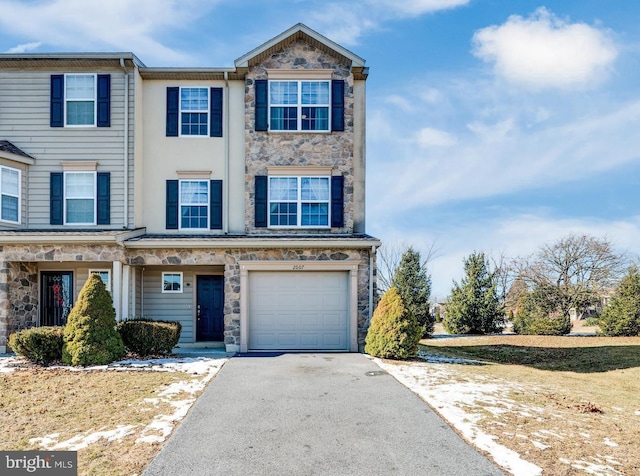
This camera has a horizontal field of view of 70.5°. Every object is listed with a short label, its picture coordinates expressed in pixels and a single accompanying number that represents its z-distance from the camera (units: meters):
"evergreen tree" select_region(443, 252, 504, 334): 22.47
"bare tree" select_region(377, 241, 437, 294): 27.80
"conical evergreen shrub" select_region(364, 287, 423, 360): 11.30
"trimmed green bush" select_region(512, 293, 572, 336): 20.62
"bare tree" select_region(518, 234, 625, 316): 24.41
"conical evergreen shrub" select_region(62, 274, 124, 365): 10.34
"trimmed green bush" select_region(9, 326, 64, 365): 10.41
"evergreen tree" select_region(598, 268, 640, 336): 19.38
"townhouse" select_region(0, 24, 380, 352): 13.05
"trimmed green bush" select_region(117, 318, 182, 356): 11.40
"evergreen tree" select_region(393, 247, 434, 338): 20.80
